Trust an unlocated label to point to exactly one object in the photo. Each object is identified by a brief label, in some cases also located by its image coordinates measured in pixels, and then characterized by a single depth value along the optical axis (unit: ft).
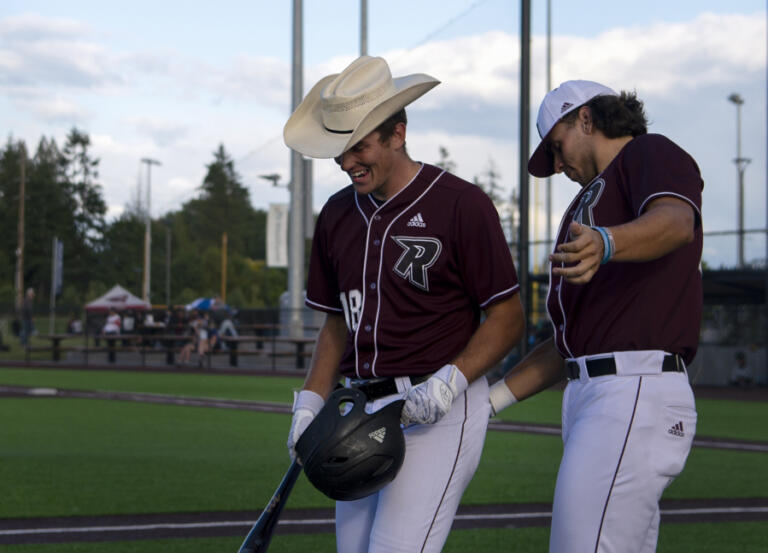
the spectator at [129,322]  134.00
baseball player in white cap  11.16
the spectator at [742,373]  86.74
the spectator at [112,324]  127.03
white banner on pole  122.93
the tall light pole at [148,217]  260.83
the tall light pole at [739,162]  148.25
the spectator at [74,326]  166.50
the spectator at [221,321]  118.73
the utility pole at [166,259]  270.87
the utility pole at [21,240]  310.04
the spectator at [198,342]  110.01
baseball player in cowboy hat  12.28
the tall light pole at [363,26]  120.88
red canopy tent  155.84
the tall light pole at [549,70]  151.94
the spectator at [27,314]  127.97
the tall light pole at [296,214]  111.45
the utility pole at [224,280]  333.09
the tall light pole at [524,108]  65.00
